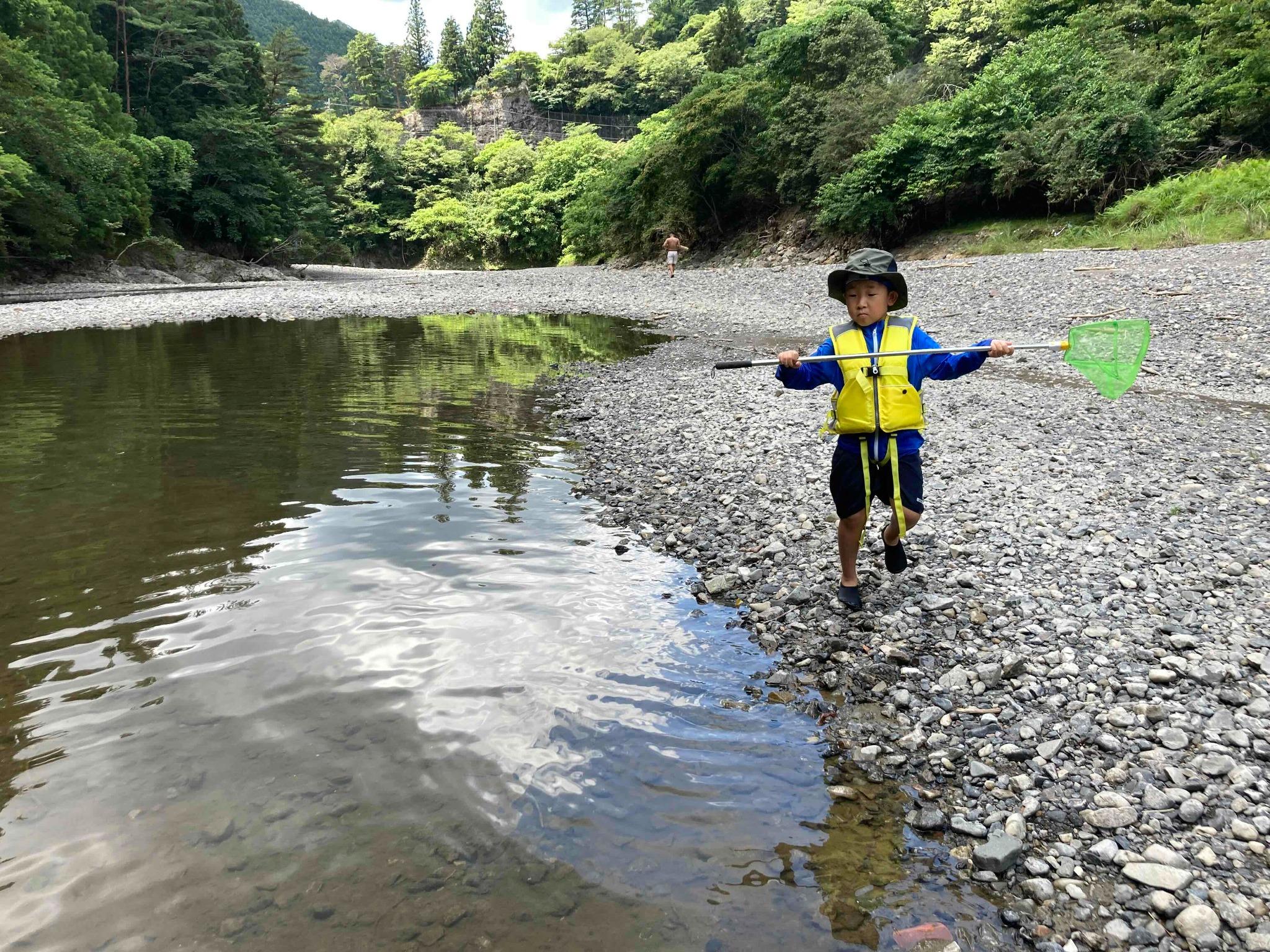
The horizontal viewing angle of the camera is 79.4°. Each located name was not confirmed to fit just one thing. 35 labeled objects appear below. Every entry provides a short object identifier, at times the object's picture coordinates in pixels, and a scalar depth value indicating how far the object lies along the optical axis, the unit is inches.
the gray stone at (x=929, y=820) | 143.9
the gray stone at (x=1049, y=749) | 151.7
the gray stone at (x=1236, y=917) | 111.0
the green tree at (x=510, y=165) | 3065.9
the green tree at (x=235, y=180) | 1989.4
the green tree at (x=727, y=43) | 1953.4
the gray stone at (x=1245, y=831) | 124.7
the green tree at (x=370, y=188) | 3038.9
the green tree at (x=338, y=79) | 5821.9
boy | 198.7
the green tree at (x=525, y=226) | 2694.4
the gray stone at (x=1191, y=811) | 130.1
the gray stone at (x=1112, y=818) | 132.6
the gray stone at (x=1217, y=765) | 137.5
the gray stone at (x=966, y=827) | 139.1
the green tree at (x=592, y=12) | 5265.8
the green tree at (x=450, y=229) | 2893.7
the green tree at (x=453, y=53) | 4576.8
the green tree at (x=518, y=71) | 3971.5
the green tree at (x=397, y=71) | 5251.0
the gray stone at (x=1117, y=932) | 114.0
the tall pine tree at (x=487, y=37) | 4665.4
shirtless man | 1414.9
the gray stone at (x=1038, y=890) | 125.0
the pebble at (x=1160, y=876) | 119.0
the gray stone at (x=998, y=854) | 130.6
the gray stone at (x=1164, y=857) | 122.6
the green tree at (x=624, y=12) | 5182.1
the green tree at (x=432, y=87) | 4279.0
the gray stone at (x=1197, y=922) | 111.5
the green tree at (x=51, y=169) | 1211.9
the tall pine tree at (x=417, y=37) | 5531.5
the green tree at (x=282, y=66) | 2564.0
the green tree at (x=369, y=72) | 4862.2
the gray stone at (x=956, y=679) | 178.7
